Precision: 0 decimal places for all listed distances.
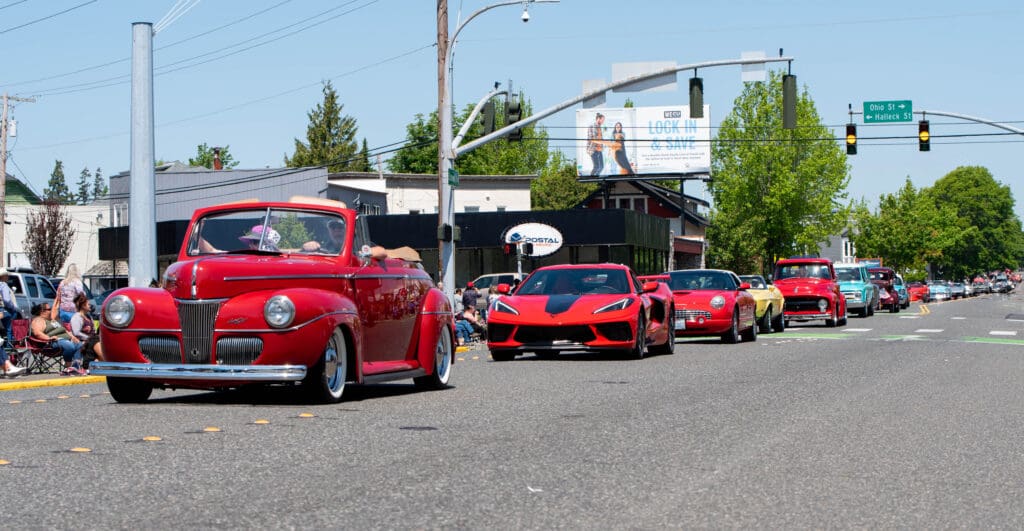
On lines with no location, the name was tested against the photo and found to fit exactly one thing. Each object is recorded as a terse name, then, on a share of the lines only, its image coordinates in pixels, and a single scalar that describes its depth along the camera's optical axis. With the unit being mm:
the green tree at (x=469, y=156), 101812
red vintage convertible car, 11133
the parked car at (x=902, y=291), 60244
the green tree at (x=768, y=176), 79750
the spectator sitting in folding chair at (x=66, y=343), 18500
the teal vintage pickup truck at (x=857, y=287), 45562
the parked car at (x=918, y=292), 91062
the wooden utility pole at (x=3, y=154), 48656
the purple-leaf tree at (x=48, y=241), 76312
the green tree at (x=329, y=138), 104750
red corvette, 19141
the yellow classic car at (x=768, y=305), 30344
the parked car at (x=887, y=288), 54938
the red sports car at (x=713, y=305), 24656
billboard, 75125
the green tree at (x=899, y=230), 115125
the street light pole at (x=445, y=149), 28594
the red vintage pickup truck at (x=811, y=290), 36188
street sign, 38719
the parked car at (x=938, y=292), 96312
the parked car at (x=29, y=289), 30770
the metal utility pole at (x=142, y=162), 21906
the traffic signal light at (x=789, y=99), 28812
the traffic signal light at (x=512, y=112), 29312
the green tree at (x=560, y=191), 94750
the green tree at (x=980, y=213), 150000
